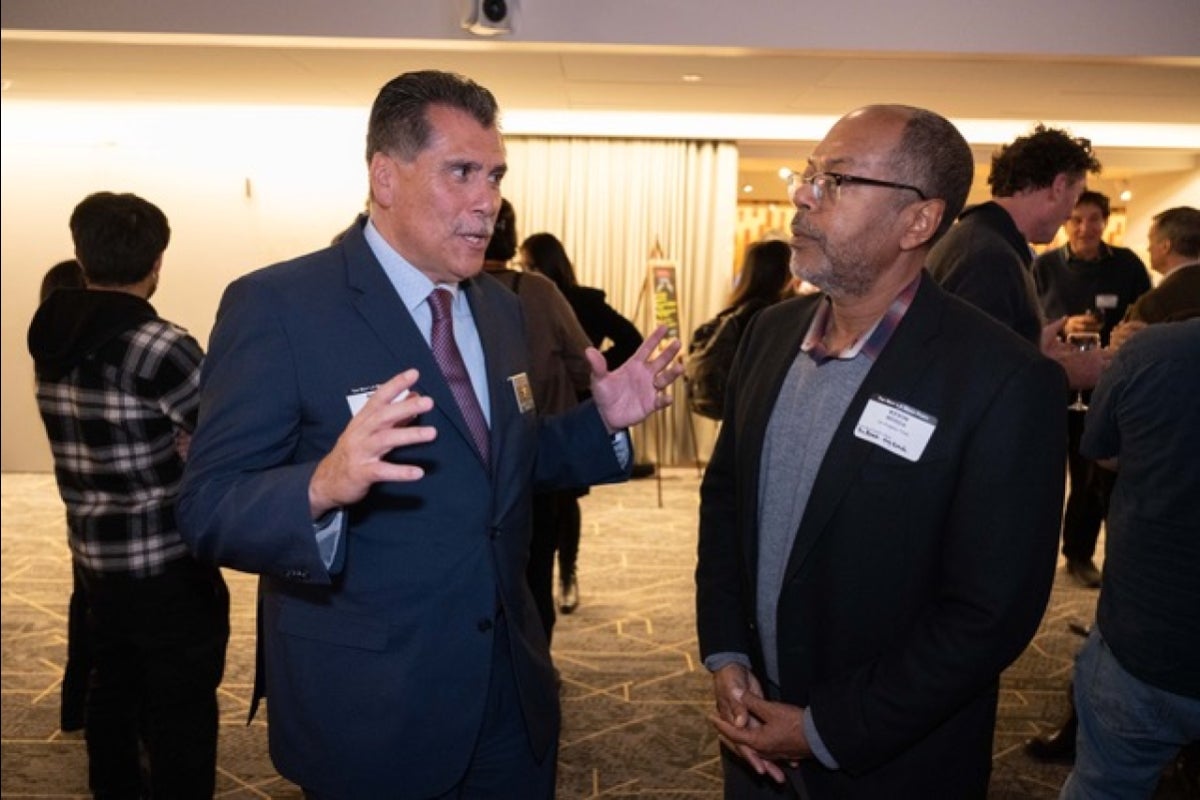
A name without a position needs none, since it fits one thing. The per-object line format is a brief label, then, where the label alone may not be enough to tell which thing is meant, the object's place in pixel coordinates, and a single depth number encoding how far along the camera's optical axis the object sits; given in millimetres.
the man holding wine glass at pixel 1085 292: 5426
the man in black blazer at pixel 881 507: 1620
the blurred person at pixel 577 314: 4875
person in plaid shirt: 2586
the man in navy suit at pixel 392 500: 1618
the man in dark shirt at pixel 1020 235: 3180
